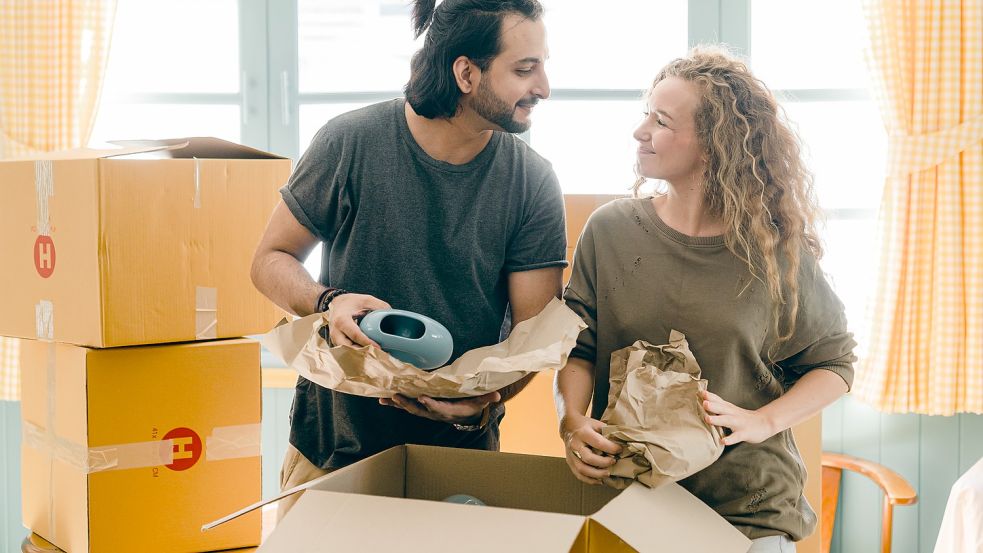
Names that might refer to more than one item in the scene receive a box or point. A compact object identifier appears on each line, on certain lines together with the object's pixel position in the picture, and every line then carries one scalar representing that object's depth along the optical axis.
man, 1.40
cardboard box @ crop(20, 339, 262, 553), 1.58
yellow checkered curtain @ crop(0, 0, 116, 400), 2.76
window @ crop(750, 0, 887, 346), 2.96
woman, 1.29
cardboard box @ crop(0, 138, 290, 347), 1.56
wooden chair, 2.56
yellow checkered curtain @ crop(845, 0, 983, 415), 2.63
